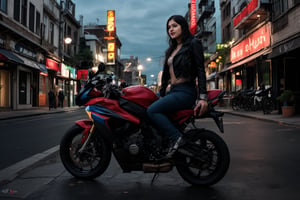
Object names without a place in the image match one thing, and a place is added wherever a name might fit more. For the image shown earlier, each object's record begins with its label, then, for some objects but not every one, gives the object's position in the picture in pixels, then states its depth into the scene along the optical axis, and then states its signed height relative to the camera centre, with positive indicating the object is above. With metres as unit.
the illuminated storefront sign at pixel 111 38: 59.62 +12.57
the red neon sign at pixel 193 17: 50.09 +14.01
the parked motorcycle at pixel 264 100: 15.80 +0.20
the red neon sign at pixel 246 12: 20.25 +6.55
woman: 3.30 +0.28
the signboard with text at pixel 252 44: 19.68 +4.34
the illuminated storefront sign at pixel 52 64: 29.59 +3.95
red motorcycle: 3.33 -0.37
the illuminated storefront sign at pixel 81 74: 40.85 +4.02
